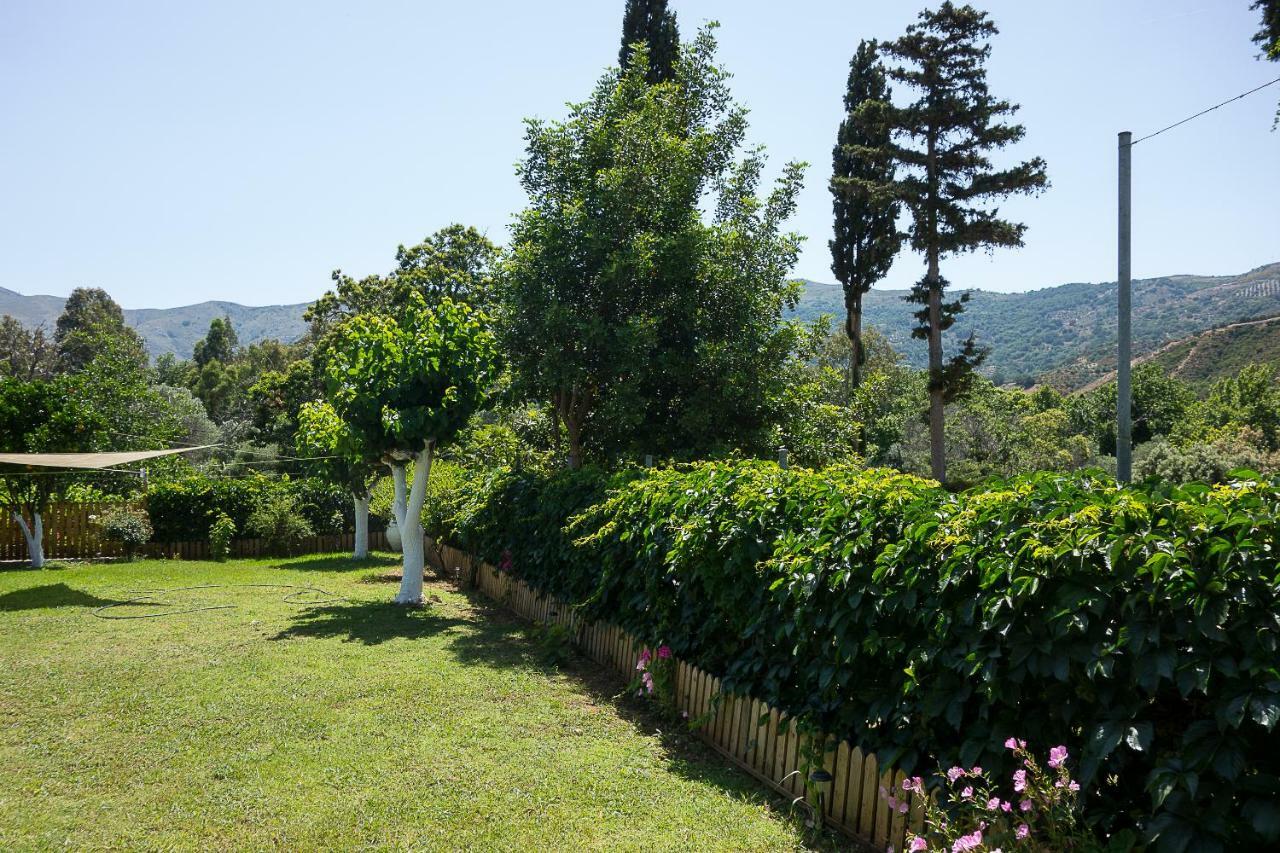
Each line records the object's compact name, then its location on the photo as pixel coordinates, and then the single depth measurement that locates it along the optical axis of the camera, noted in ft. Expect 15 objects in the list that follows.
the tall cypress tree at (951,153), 85.97
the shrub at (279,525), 61.67
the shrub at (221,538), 59.47
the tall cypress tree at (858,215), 94.43
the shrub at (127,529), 57.82
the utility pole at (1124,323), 30.96
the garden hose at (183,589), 36.01
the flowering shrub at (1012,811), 9.40
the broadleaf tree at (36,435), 52.19
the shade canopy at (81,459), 43.91
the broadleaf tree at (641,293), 37.27
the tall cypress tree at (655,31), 61.26
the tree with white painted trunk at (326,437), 37.78
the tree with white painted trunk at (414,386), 36.40
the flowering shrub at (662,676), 20.04
